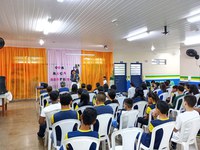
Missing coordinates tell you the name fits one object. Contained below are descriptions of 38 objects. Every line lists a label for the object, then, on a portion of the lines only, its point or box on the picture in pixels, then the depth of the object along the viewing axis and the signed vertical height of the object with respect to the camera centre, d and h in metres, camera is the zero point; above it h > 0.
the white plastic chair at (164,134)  2.25 -0.81
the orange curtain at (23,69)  8.58 +0.19
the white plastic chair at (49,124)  2.92 -0.87
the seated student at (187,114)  2.64 -0.65
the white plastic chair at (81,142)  1.73 -0.69
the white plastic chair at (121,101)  4.97 -0.80
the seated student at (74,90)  5.23 -0.51
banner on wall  9.55 -0.07
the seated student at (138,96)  4.23 -0.57
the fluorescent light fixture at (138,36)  6.66 +1.43
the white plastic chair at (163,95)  5.48 -0.72
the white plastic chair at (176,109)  4.31 -0.92
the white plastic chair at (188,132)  2.55 -0.88
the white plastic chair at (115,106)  3.72 -0.71
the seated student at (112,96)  3.98 -0.54
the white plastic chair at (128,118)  3.04 -0.80
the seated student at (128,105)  3.22 -0.59
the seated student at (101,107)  2.97 -0.58
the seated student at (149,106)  3.46 -0.66
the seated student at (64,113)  2.55 -0.59
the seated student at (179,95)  4.45 -0.59
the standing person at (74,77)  9.56 -0.24
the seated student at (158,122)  2.31 -0.65
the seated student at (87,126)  1.86 -0.58
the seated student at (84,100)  3.51 -0.54
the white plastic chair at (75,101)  4.22 -0.68
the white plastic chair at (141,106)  3.92 -0.75
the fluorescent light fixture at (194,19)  4.54 +1.41
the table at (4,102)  5.82 -1.04
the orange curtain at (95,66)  10.25 +0.38
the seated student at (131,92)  6.86 -0.76
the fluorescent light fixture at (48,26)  4.95 +1.42
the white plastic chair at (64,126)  2.41 -0.73
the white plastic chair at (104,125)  2.83 -0.85
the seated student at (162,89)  5.84 -0.56
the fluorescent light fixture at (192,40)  7.57 +1.47
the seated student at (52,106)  3.15 -0.60
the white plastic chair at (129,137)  2.05 -0.76
